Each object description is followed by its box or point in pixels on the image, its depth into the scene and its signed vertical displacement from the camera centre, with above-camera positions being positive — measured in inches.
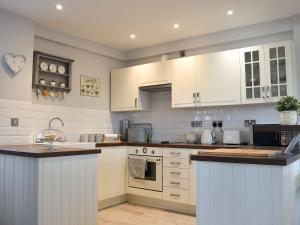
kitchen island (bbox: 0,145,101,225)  91.4 -20.2
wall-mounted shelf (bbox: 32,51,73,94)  148.8 +32.1
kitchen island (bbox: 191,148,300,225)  67.9 -15.7
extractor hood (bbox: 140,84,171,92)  175.8 +27.5
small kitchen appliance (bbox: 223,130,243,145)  147.5 -3.9
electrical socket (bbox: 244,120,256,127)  152.5 +3.8
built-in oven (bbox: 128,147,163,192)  157.1 -23.0
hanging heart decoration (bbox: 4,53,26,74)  131.2 +32.6
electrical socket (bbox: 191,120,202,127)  170.9 +4.1
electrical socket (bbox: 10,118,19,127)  133.5 +3.5
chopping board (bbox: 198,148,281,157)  75.2 -6.7
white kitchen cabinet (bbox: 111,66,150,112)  184.2 +25.1
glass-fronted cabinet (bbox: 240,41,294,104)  133.6 +28.7
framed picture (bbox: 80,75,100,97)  177.6 +28.4
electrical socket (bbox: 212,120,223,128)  162.6 +4.0
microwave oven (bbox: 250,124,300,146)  124.0 -1.9
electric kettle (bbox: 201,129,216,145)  155.3 -4.1
